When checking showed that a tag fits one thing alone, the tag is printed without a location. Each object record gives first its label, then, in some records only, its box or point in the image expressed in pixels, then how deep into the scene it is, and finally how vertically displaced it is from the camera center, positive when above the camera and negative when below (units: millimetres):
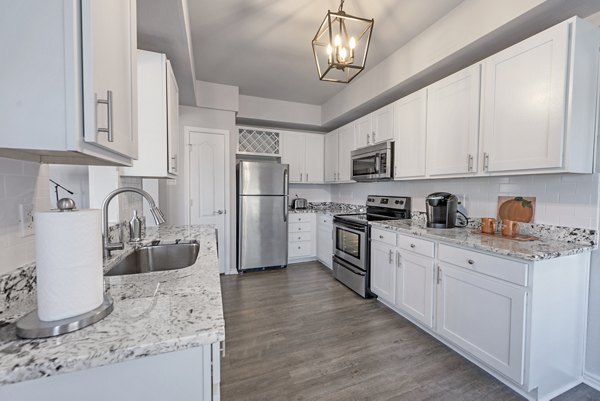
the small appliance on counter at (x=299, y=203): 4676 -211
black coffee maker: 2398 -152
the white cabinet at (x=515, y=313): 1519 -779
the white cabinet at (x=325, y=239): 4000 -754
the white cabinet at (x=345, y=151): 3898 +634
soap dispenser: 1740 -264
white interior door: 3688 +117
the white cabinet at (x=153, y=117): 1685 +477
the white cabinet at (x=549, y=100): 1575 +611
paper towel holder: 649 -350
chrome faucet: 1212 -120
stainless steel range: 2965 -578
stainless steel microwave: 3035 +376
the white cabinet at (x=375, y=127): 3076 +834
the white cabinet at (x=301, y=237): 4289 -759
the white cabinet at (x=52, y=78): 583 +257
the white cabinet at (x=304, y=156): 4508 +632
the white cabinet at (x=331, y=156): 4348 +608
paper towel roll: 663 -188
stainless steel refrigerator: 3852 -353
